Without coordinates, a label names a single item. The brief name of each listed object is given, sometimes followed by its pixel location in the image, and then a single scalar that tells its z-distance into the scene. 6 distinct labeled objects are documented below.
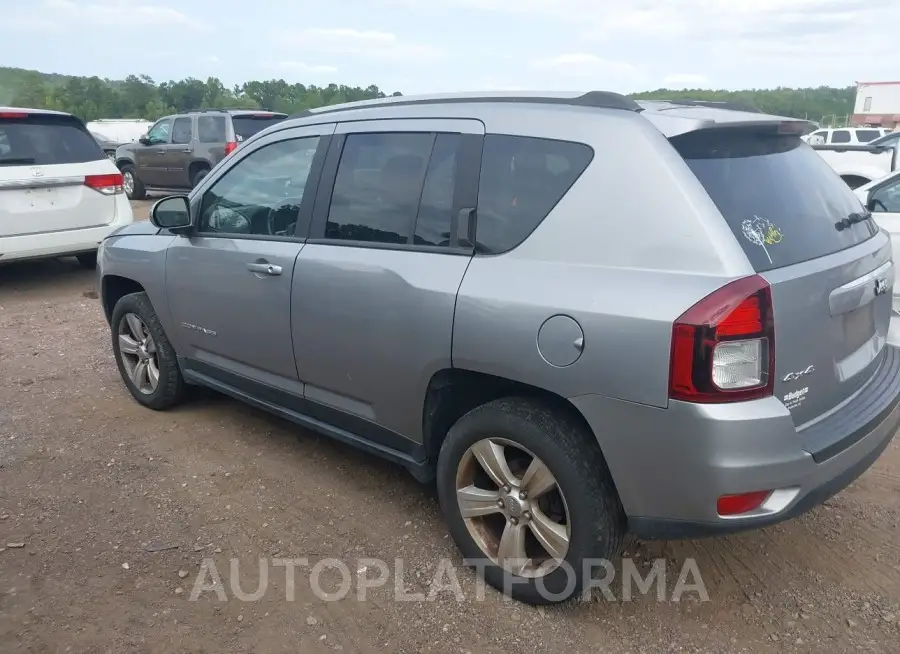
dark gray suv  13.60
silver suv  2.28
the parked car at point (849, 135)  24.25
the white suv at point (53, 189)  7.11
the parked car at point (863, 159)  11.38
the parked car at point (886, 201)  5.62
